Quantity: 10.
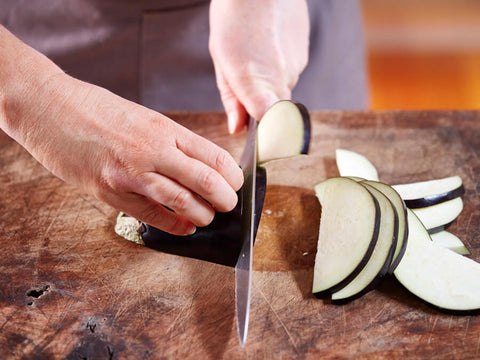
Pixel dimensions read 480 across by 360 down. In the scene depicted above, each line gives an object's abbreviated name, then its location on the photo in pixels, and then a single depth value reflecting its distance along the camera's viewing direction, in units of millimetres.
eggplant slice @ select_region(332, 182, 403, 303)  687
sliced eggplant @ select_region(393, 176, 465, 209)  753
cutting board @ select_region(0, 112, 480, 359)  669
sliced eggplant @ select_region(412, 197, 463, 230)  750
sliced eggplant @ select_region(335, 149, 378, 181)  803
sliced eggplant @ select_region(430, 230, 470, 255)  736
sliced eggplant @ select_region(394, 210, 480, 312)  686
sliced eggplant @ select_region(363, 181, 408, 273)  695
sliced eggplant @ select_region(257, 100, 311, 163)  801
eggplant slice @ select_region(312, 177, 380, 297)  693
